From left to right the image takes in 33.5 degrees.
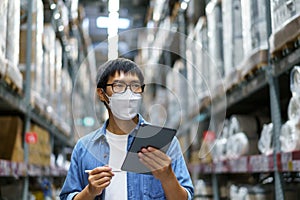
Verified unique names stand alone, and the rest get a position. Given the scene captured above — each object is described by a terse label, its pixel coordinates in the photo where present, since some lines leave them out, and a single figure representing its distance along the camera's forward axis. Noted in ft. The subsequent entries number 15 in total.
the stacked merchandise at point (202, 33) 16.16
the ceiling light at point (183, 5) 18.46
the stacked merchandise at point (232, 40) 11.85
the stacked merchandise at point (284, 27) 7.22
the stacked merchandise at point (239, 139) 11.87
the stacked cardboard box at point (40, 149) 14.06
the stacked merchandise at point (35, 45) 12.71
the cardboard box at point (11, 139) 11.71
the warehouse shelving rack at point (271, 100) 7.92
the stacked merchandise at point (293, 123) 7.78
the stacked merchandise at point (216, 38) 13.97
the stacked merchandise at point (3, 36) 8.64
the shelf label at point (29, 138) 12.19
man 4.06
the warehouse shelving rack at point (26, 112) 9.86
